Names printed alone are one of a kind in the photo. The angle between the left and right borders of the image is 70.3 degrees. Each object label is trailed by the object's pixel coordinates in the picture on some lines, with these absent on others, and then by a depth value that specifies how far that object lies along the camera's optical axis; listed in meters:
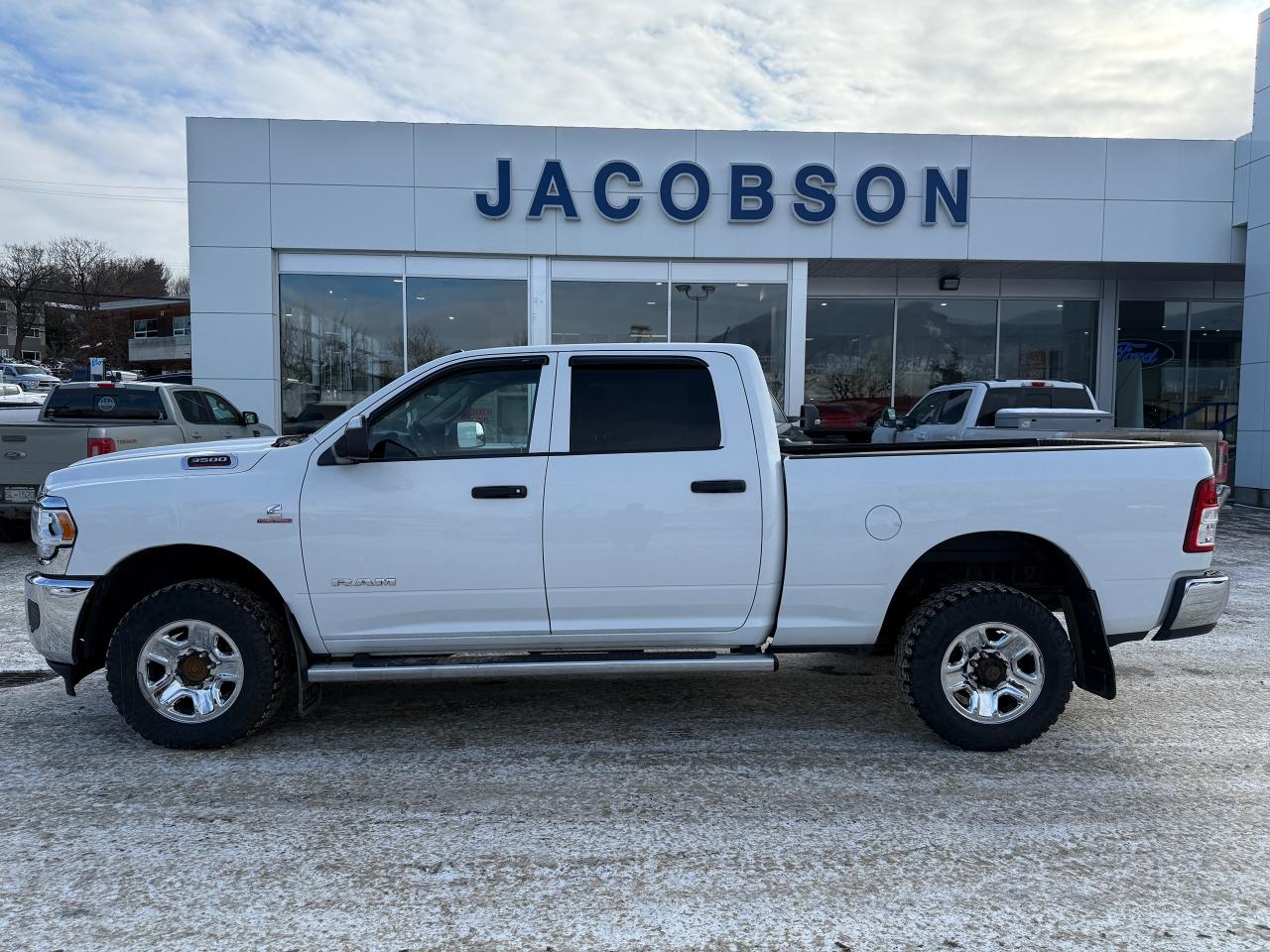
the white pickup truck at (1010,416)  9.00
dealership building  14.41
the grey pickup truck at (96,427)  9.27
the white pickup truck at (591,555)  4.35
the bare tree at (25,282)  69.88
